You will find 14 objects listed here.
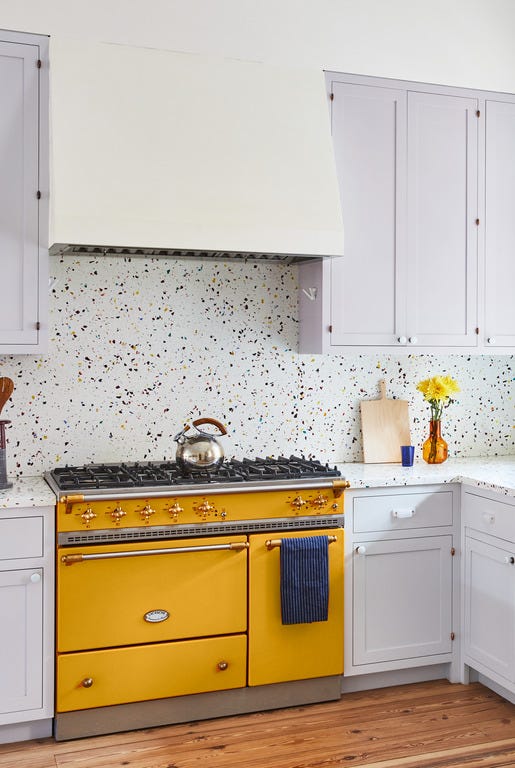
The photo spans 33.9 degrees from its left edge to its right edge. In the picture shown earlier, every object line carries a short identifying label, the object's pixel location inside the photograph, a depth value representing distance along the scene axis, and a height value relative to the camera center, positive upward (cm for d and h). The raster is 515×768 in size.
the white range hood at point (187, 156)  299 +85
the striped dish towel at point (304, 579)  320 -75
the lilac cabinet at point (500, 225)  380 +73
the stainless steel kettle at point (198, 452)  323 -27
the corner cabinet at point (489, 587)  322 -80
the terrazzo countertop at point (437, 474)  338 -37
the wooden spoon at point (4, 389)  324 -3
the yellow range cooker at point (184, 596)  298 -78
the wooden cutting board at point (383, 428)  390 -20
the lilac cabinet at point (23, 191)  308 +70
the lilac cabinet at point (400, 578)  339 -79
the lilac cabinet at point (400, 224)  354 +69
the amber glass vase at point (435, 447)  388 -28
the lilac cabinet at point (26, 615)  292 -81
